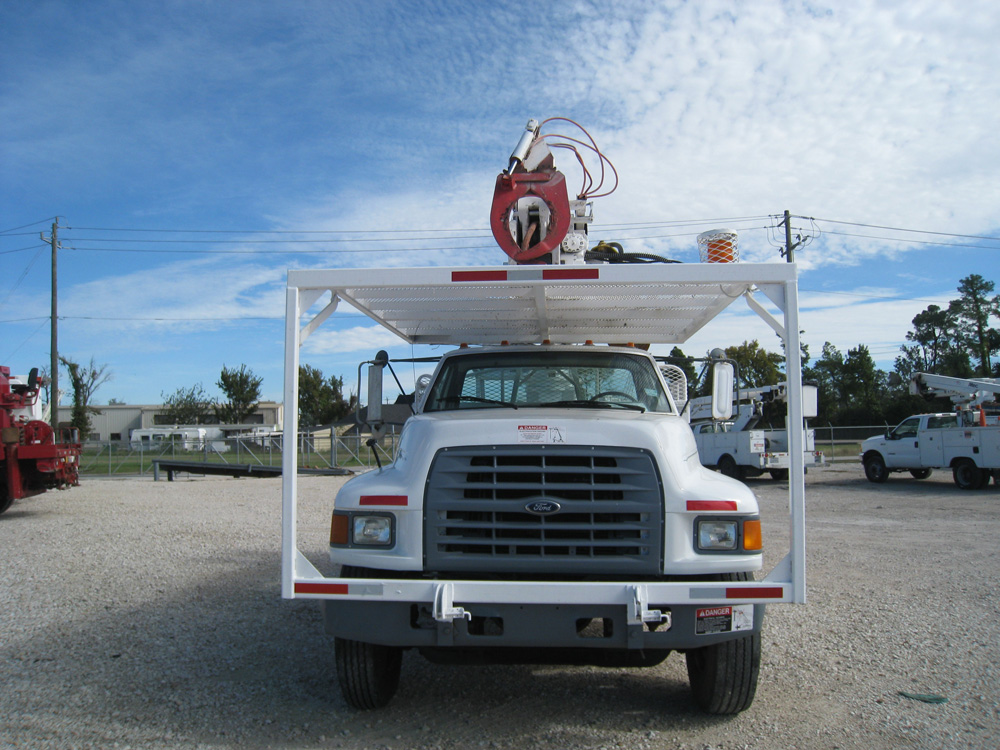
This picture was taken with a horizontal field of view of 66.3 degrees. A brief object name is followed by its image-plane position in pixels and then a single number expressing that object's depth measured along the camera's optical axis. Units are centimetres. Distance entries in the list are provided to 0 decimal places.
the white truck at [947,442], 1905
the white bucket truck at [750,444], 2200
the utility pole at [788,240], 3488
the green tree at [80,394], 4744
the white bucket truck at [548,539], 363
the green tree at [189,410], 6406
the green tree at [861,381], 5397
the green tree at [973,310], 6762
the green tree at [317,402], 5631
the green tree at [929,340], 7025
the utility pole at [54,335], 2953
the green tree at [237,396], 5819
